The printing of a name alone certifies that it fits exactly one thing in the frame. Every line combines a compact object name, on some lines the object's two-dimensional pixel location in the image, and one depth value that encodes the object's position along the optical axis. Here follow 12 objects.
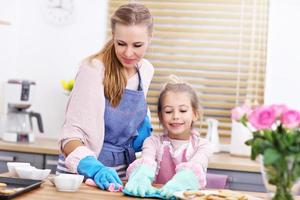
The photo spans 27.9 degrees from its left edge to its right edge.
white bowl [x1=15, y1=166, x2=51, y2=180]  2.01
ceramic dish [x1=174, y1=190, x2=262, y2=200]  1.76
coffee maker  3.80
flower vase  1.53
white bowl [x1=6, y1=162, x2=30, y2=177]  2.06
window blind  3.96
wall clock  4.07
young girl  2.19
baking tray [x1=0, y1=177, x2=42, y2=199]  1.75
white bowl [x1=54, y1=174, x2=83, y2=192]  1.89
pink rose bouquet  1.47
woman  2.21
